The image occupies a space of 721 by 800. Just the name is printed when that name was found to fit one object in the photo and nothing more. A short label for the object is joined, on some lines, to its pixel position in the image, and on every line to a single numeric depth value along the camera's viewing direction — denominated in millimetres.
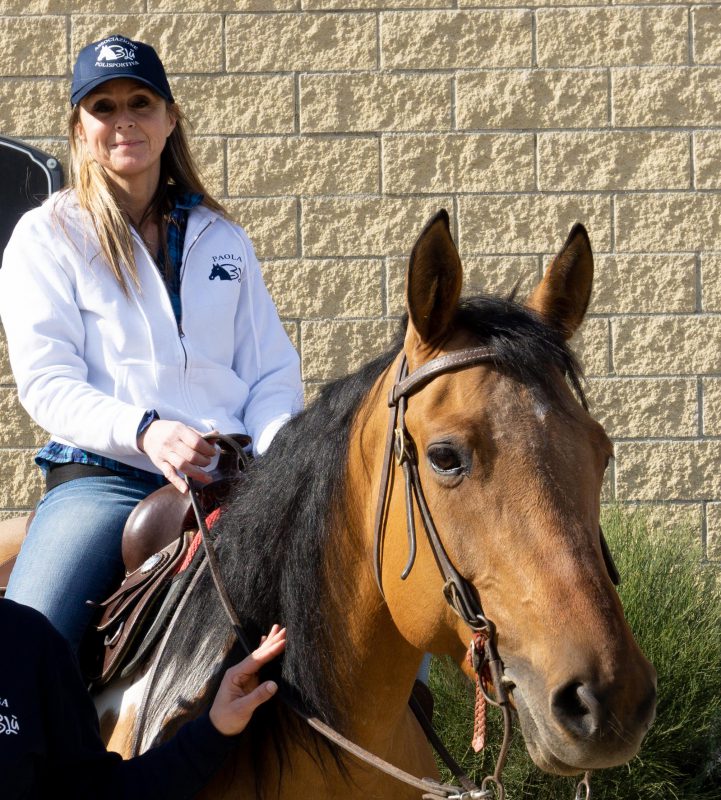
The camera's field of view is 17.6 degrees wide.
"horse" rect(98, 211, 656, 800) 3716
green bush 6628
